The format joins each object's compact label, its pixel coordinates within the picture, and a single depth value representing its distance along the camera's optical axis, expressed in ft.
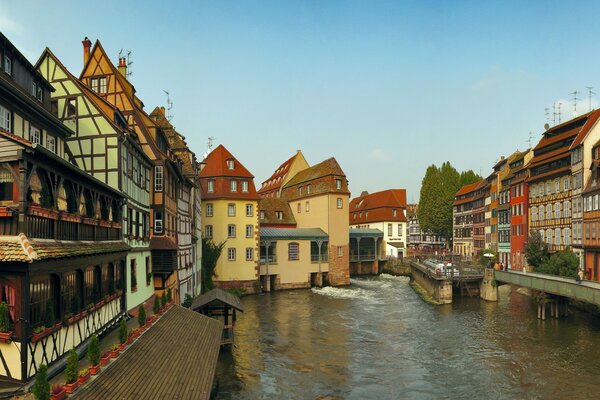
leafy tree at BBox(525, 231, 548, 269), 163.94
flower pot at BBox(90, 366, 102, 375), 43.68
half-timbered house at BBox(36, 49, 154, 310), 79.36
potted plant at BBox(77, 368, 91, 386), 40.52
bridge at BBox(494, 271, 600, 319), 103.91
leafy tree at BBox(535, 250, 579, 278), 137.08
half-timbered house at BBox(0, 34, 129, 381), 40.63
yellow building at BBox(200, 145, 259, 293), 177.47
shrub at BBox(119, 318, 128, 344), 53.67
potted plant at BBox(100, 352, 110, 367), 46.55
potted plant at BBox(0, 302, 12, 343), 39.84
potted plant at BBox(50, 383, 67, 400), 35.93
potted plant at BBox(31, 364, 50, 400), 34.94
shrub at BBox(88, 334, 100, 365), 45.06
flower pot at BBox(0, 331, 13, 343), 40.06
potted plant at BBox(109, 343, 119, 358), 49.16
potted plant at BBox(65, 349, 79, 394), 39.01
